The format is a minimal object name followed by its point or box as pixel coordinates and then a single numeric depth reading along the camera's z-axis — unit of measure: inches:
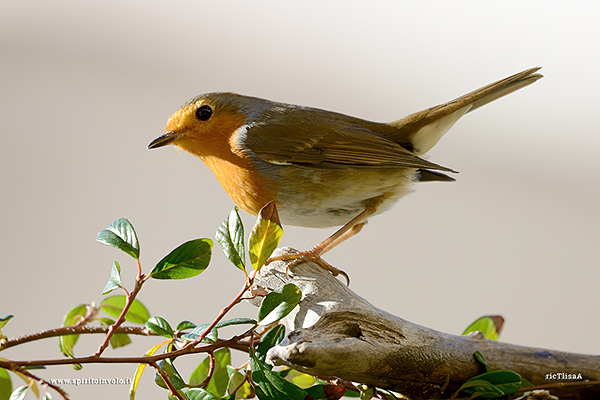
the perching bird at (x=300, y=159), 141.2
